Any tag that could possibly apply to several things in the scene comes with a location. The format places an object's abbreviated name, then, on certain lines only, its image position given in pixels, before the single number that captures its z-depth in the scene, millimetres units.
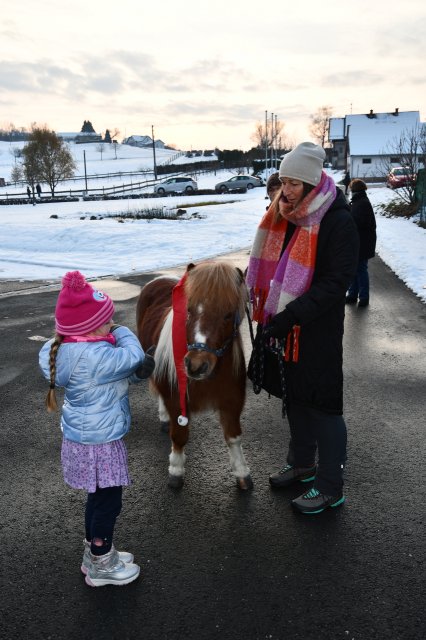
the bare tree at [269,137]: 97881
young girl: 2543
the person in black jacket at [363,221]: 8156
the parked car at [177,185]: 42844
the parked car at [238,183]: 42406
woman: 2918
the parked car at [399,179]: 22125
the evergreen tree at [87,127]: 186250
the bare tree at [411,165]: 22062
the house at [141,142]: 154625
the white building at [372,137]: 56688
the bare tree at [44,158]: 53344
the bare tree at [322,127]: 99625
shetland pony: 2902
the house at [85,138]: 156375
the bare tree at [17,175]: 71938
